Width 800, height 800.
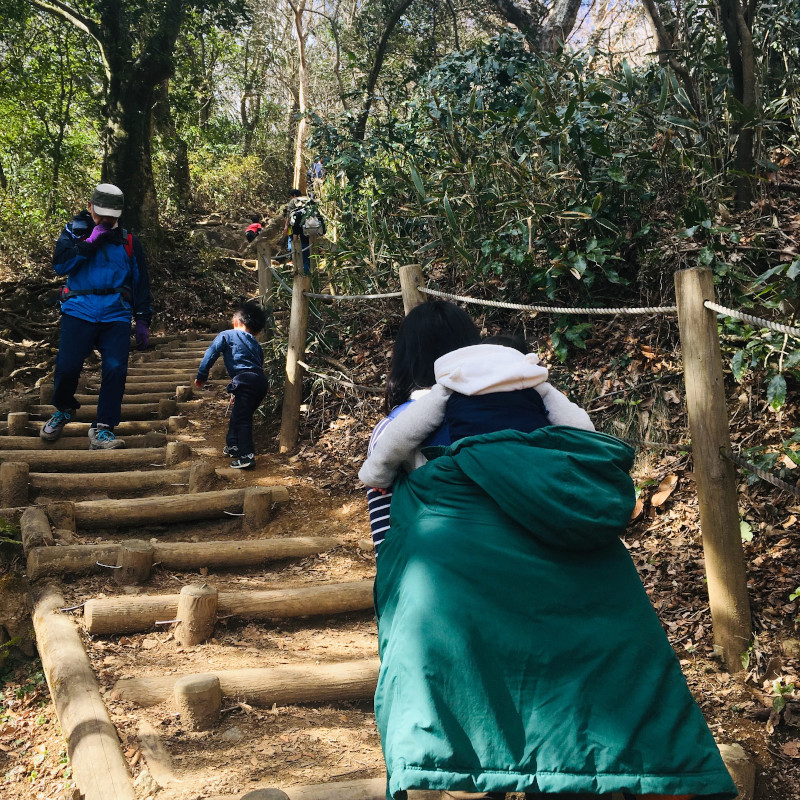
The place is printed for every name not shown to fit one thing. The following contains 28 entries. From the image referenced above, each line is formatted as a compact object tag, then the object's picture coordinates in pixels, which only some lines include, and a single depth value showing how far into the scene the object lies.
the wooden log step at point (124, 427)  5.55
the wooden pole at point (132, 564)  3.61
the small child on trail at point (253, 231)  12.11
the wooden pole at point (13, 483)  4.35
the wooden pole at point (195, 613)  3.15
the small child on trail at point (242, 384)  5.34
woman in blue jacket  5.06
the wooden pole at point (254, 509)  4.41
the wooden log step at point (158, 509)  4.23
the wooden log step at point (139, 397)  6.50
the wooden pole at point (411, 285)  4.07
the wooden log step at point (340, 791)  2.15
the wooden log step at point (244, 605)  3.21
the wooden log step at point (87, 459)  4.95
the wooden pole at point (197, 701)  2.57
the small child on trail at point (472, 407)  1.71
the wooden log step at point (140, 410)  6.06
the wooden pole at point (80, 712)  2.16
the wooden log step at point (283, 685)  2.75
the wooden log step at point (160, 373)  7.43
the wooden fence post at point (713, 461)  2.69
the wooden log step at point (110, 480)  4.61
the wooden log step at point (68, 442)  5.27
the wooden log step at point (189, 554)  3.60
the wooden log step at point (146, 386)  7.03
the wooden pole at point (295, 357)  5.66
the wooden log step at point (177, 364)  7.95
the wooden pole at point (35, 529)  3.69
